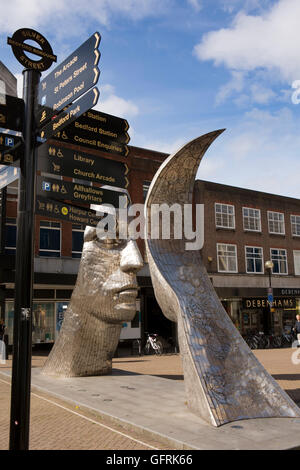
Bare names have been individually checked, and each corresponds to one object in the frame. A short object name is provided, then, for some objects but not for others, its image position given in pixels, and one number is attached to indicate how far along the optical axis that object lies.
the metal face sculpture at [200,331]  7.10
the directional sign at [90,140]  5.02
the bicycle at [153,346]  20.56
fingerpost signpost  3.96
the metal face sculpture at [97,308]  11.76
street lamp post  24.52
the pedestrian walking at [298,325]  17.80
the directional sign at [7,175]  4.45
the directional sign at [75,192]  4.66
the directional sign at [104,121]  5.16
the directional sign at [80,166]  4.76
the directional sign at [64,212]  4.64
